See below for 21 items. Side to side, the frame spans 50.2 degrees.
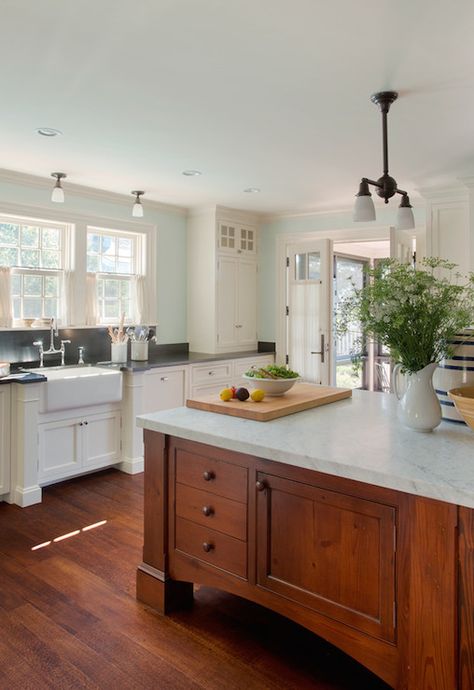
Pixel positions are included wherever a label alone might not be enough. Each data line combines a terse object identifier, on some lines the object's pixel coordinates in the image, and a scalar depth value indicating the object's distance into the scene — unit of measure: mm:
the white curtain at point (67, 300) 4633
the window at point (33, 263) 4301
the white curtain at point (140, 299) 5238
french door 5453
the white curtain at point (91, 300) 4809
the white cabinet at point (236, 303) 5547
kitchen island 1467
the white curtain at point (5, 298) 4150
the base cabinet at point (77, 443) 3775
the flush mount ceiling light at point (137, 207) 4672
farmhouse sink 3699
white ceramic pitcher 1952
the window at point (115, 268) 4934
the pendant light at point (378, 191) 2699
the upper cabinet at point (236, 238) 5496
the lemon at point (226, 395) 2427
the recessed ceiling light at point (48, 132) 3189
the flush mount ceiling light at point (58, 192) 4043
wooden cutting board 2211
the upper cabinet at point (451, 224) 4184
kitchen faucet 4336
